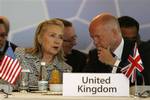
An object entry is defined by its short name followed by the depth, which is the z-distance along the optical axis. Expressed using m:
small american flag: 5.92
